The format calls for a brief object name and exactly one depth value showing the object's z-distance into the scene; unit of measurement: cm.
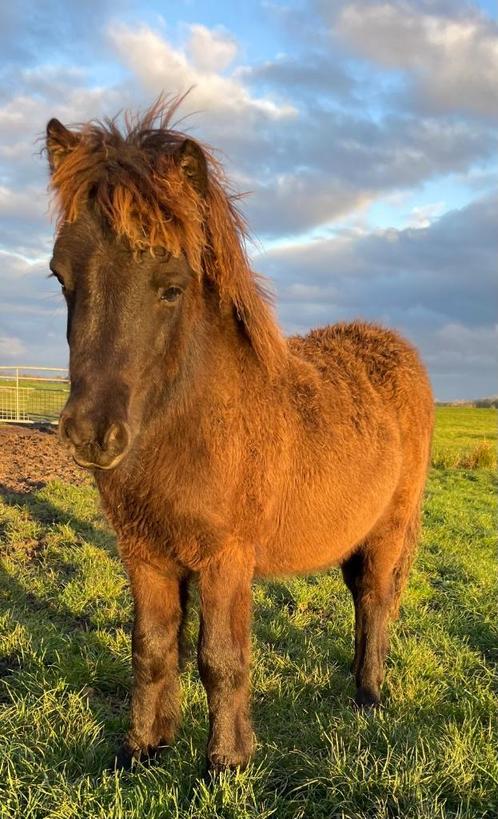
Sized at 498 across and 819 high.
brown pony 259
